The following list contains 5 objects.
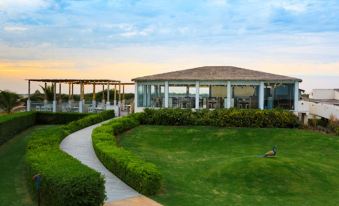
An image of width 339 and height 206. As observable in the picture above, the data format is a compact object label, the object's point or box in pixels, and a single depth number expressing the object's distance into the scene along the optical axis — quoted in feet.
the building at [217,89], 104.73
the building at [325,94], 151.26
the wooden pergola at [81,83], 118.62
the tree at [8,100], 124.77
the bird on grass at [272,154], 53.62
